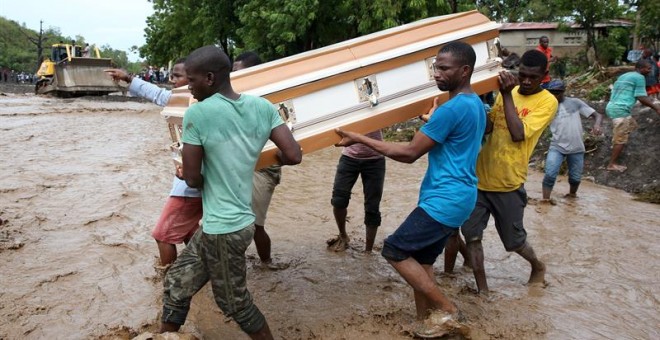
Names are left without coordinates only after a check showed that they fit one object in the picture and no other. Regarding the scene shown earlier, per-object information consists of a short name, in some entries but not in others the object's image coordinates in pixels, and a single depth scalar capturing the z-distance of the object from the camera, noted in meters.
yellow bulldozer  21.36
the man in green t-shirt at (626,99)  7.32
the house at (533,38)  23.81
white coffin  3.04
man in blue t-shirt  2.79
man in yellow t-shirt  3.46
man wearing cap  6.36
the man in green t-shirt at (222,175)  2.34
